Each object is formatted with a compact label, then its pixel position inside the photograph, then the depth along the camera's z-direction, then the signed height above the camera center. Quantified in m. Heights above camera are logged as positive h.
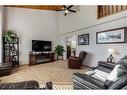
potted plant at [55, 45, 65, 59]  5.57 -0.27
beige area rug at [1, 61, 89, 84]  2.83 -1.14
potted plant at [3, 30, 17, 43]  4.29 +0.51
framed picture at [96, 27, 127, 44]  2.93 +0.40
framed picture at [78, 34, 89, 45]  4.30 +0.38
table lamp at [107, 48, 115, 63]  3.10 -0.28
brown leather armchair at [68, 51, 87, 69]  3.97 -0.78
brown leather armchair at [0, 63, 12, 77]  3.11 -0.89
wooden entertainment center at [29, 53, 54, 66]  4.87 -0.77
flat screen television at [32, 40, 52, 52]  5.17 +0.06
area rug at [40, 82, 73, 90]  2.26 -1.14
